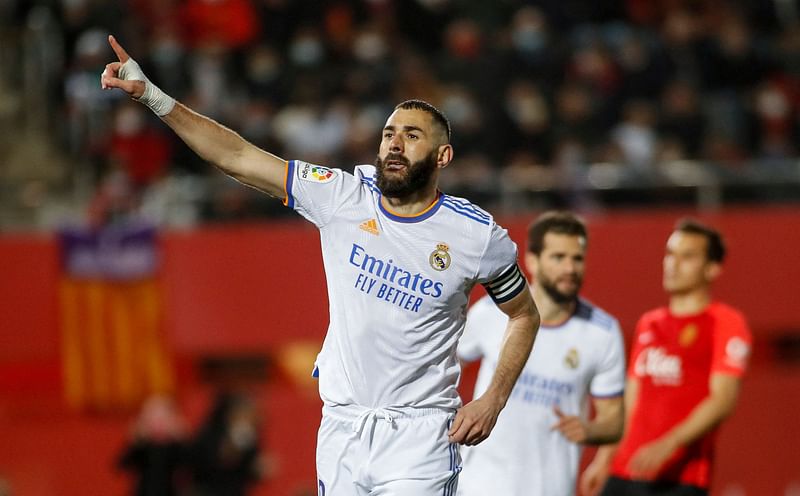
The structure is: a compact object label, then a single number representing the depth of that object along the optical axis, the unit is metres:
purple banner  26.68
